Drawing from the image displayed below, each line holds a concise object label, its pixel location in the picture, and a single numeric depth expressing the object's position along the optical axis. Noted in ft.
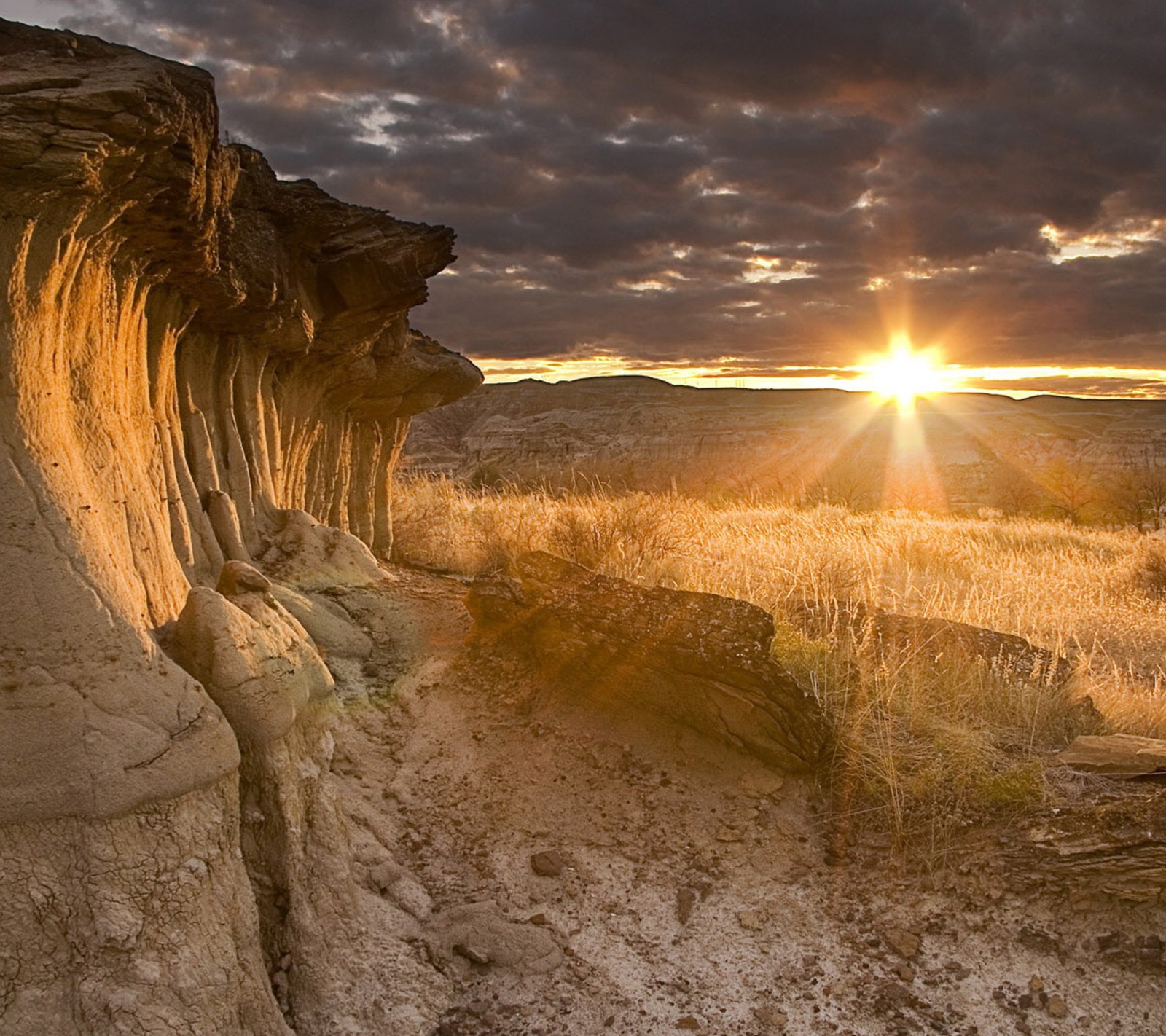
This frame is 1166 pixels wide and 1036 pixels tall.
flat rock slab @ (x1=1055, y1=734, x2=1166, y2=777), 16.30
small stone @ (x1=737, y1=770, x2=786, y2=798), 17.08
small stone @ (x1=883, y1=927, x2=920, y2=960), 13.85
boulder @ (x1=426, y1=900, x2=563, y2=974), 13.25
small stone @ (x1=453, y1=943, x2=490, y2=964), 13.15
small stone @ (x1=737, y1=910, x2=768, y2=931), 14.39
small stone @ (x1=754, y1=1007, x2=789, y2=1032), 12.66
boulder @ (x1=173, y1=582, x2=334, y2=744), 12.35
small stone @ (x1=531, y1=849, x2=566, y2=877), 15.16
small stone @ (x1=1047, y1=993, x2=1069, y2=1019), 12.88
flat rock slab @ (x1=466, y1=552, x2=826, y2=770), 17.80
